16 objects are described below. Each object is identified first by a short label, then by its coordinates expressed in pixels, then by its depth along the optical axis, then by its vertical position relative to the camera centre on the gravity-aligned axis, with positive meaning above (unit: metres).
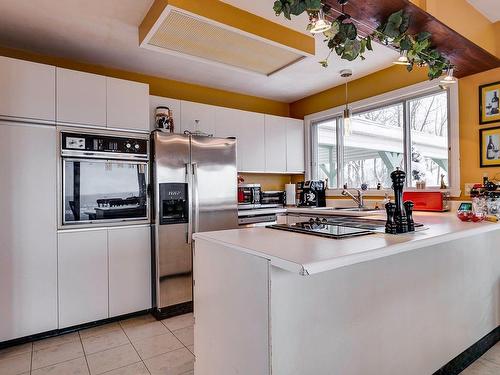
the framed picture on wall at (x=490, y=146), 2.59 +0.34
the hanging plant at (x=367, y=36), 1.50 +0.92
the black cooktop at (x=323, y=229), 1.40 -0.22
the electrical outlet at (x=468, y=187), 2.73 -0.01
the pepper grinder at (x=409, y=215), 1.51 -0.14
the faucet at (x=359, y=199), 3.47 -0.14
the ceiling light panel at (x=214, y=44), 2.15 +1.18
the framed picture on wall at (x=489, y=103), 2.60 +0.72
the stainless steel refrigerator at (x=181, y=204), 2.88 -0.15
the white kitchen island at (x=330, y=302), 1.14 -0.54
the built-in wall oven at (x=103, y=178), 2.57 +0.11
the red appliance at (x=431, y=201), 2.81 -0.14
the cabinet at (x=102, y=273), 2.52 -0.73
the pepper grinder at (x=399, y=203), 1.48 -0.08
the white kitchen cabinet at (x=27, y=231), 2.30 -0.31
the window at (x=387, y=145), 3.12 +0.51
